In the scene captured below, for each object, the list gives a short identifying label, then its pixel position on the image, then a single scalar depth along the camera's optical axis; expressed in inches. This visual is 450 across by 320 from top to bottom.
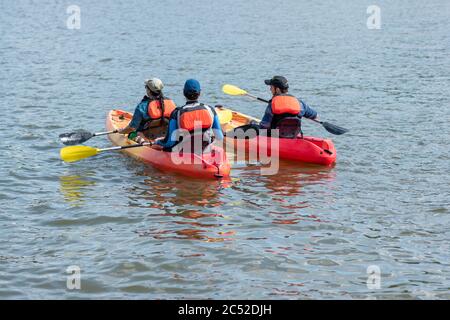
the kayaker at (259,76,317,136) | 515.7
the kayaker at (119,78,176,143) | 508.1
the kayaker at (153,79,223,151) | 468.4
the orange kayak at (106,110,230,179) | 475.2
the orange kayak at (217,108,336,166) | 515.2
